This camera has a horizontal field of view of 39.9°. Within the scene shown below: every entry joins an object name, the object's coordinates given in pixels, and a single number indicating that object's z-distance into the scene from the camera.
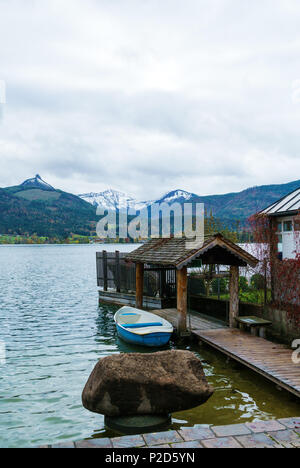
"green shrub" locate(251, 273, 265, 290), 21.58
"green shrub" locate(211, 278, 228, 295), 26.11
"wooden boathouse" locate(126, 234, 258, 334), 15.70
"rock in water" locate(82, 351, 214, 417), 8.40
